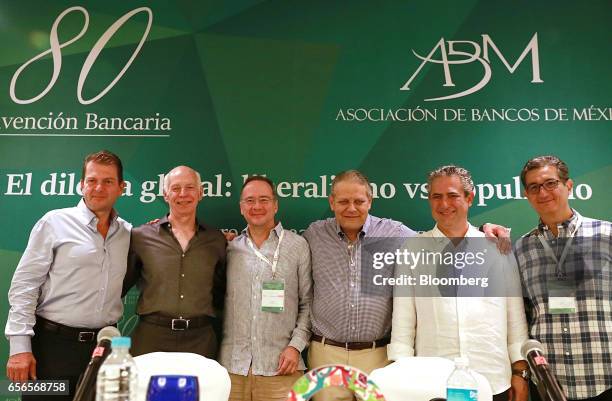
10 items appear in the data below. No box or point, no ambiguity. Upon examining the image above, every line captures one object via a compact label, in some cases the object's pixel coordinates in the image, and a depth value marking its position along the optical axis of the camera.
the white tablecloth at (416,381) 2.18
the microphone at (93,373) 1.62
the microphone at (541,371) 1.64
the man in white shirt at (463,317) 2.85
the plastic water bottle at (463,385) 1.61
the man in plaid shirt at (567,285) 2.78
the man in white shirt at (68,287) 2.93
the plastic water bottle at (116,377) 1.52
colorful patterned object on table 1.50
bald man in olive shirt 3.01
